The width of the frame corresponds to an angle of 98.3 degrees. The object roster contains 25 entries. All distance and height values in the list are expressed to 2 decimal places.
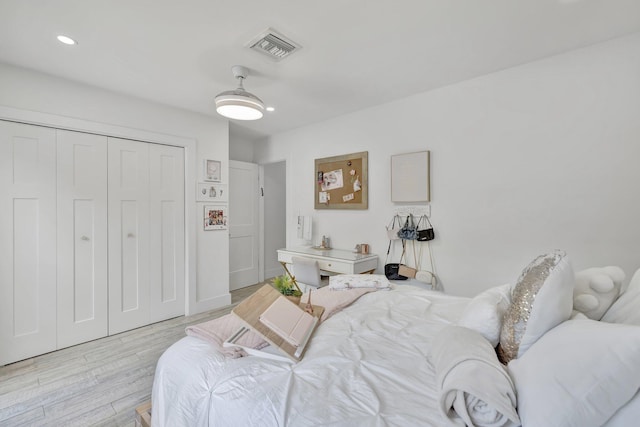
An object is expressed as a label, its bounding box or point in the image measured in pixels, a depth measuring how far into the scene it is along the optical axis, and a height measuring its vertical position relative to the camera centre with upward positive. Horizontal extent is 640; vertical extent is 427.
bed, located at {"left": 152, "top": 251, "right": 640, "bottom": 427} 0.70 -0.57
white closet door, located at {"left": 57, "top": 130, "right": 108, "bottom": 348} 2.59 -0.23
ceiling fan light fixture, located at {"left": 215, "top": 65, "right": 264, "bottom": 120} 2.27 +0.91
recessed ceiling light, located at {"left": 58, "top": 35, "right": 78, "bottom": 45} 1.94 +1.23
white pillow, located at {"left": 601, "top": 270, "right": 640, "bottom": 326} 0.93 -0.34
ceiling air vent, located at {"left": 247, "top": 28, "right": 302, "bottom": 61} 1.91 +1.23
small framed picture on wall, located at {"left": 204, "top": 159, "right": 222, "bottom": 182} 3.51 +0.56
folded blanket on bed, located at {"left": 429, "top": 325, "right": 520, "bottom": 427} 0.77 -0.52
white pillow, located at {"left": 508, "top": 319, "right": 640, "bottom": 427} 0.67 -0.43
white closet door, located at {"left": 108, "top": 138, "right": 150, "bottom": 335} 2.88 -0.23
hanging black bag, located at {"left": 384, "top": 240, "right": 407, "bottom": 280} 2.99 -0.63
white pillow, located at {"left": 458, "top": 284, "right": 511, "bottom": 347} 1.15 -0.44
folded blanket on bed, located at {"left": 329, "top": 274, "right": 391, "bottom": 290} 2.13 -0.54
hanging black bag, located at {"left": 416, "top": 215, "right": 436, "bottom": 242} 2.79 -0.22
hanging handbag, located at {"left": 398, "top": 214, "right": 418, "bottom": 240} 2.86 -0.19
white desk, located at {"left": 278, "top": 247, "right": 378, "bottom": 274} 3.00 -0.53
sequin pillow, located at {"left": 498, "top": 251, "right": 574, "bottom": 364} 0.95 -0.33
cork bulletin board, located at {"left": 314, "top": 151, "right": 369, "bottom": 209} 3.39 +0.40
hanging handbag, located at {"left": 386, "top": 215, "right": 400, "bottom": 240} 3.05 -0.17
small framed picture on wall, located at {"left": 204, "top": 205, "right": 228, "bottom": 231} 3.54 -0.05
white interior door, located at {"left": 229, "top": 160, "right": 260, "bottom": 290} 4.37 -0.18
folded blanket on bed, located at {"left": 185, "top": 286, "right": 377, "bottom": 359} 1.26 -0.59
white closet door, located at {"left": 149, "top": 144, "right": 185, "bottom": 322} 3.14 -0.22
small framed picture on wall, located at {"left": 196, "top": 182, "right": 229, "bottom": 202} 3.46 +0.27
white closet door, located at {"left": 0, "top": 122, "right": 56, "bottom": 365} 2.32 -0.24
